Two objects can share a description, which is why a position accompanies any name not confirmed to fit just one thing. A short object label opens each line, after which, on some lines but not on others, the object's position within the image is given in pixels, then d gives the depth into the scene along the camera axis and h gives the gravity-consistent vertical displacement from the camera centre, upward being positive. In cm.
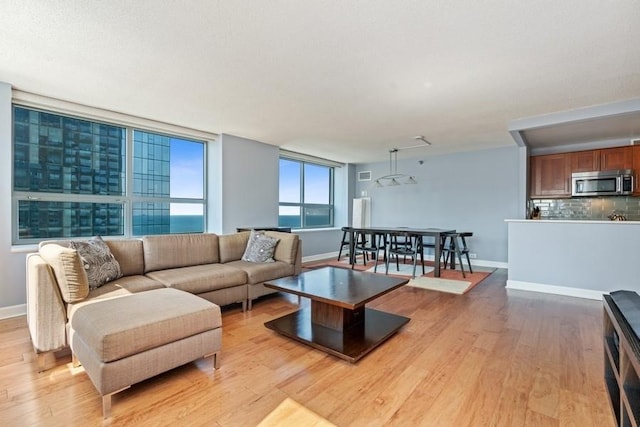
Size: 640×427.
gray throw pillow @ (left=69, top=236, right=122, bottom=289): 256 -45
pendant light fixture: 639 +104
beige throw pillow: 217 -45
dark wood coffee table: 232 -98
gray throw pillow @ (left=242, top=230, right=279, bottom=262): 383 -49
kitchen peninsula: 366 -59
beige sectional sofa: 212 -64
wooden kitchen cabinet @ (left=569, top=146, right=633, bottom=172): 474 +86
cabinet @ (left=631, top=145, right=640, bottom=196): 465 +65
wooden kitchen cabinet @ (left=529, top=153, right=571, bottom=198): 517 +64
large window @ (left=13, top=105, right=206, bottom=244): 349 +42
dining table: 487 -38
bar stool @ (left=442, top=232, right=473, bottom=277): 503 -64
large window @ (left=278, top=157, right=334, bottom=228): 664 +41
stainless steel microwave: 464 +46
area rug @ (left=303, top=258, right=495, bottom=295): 433 -108
